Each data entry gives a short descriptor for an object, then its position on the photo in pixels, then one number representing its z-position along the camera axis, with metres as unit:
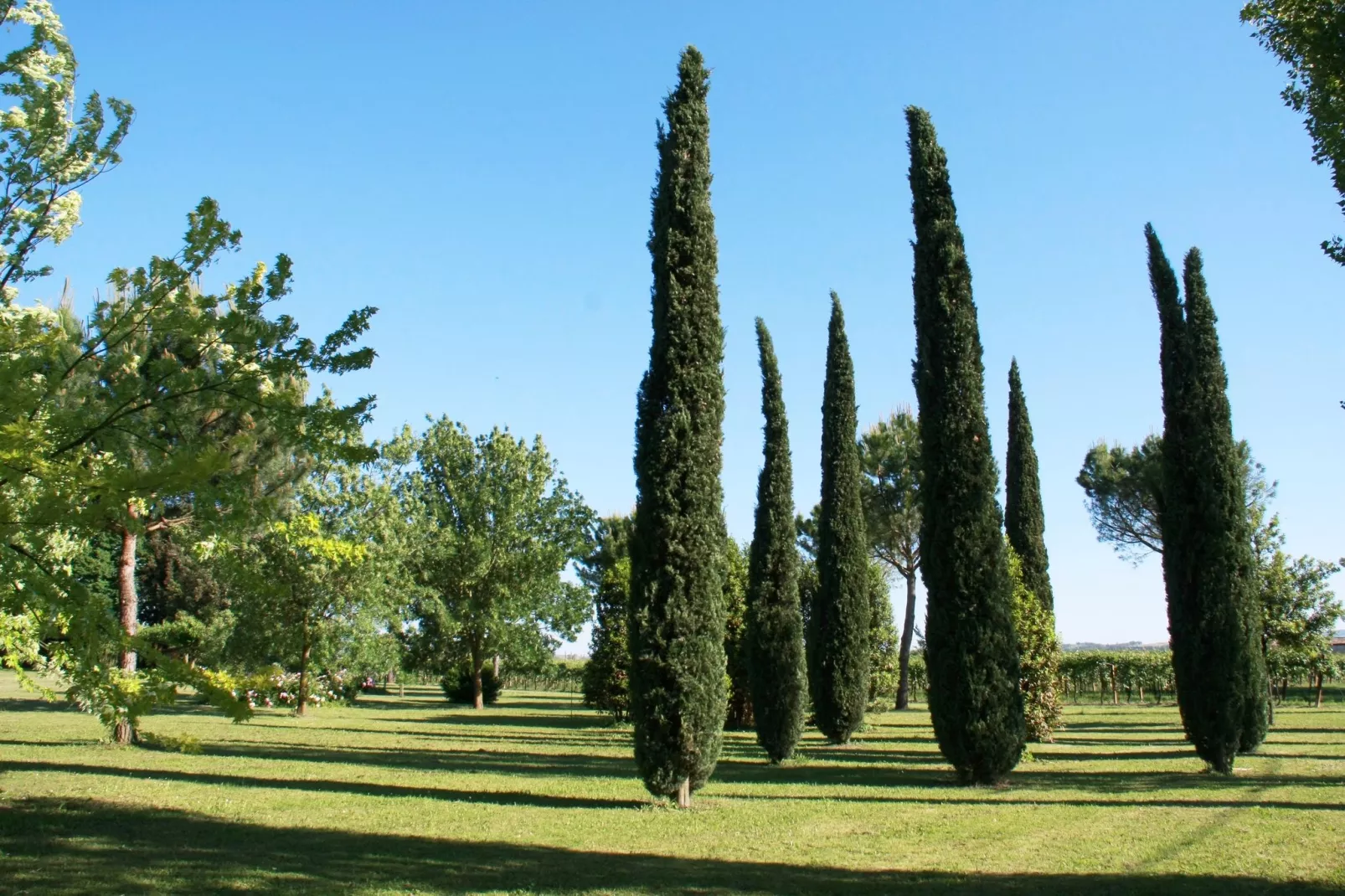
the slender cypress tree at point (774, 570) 19.88
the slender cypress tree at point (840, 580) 22.97
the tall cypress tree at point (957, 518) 14.63
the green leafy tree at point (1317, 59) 7.32
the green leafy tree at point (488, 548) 38.53
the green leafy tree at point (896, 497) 39.59
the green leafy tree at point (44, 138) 6.53
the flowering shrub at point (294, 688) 4.85
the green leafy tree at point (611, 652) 28.58
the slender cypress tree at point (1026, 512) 27.38
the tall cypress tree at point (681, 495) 12.31
